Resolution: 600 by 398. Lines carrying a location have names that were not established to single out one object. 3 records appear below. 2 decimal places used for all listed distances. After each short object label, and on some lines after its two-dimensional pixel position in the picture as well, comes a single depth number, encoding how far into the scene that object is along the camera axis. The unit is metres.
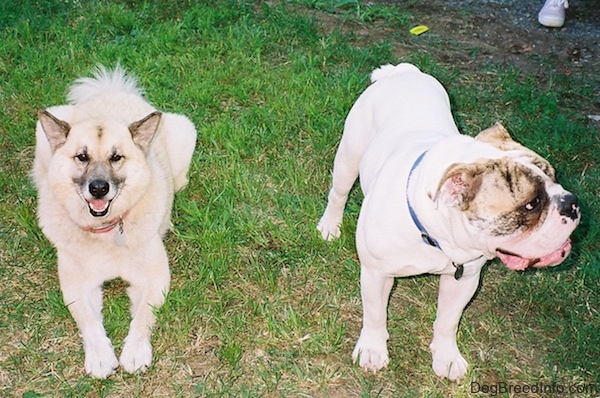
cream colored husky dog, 3.55
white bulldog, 2.75
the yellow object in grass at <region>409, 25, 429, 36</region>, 6.25
